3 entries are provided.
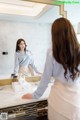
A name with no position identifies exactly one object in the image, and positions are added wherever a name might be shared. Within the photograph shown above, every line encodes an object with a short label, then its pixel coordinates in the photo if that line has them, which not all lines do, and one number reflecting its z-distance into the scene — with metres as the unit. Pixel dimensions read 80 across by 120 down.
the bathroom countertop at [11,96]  1.18
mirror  1.59
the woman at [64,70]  0.93
